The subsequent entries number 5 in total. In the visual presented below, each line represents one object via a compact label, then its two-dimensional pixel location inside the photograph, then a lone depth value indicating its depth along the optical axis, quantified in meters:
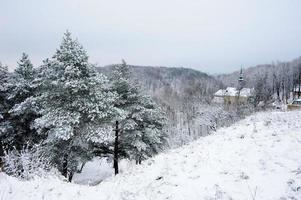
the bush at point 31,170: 11.28
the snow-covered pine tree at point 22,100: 19.64
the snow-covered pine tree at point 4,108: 19.42
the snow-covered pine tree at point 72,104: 15.94
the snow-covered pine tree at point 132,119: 20.48
